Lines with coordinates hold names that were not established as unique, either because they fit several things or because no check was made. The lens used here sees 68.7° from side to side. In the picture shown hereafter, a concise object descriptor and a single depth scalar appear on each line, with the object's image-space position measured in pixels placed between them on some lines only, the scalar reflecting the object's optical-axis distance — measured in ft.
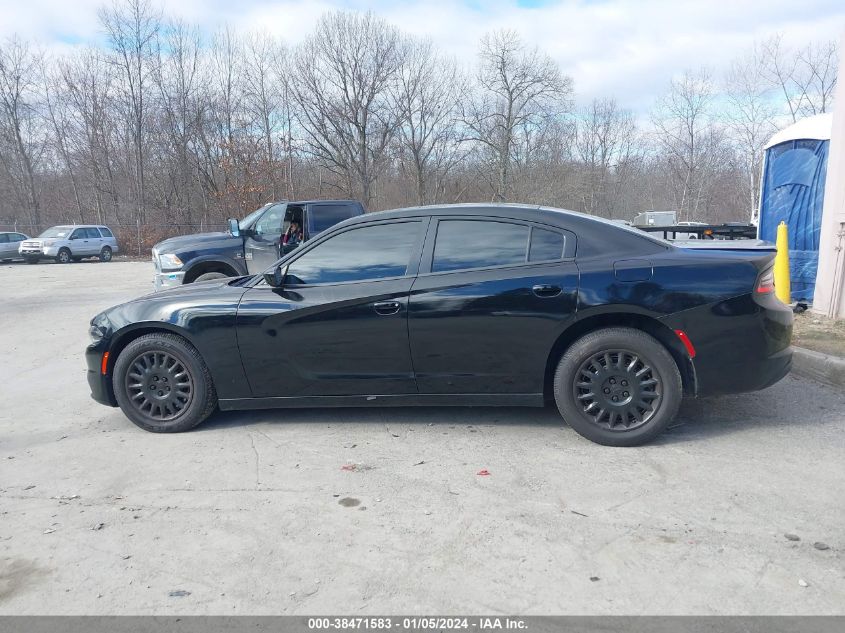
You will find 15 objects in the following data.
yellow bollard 26.96
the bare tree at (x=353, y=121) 129.08
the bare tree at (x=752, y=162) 97.60
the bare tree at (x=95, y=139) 122.52
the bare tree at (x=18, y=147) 120.16
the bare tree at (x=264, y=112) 125.39
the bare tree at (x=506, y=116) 129.29
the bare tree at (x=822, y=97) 77.97
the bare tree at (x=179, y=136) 123.44
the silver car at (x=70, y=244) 91.50
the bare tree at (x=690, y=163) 123.13
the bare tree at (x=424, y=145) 131.23
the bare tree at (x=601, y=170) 158.10
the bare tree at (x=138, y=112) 118.11
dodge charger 13.75
